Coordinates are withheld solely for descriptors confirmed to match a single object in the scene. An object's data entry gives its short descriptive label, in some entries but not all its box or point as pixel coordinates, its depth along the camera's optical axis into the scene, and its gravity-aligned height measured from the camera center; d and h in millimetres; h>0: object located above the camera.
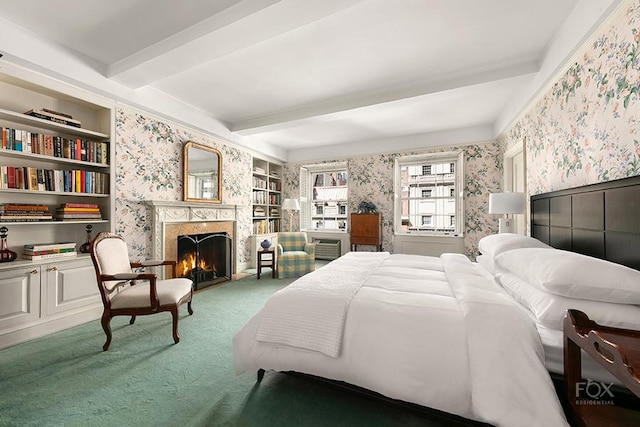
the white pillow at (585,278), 1150 -315
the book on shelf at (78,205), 2540 +96
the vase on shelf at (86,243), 2714 -319
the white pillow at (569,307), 1112 -458
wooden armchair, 2066 -682
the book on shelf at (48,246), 2324 -308
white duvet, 1079 -683
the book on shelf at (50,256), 2297 -403
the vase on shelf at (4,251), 2189 -330
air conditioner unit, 5727 -806
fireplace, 3320 -135
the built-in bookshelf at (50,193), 2203 +206
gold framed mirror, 3775 +666
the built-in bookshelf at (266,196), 5391 +412
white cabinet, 2135 -799
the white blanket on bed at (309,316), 1407 -613
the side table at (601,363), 744 -495
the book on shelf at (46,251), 2303 -356
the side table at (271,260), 4305 -824
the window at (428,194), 5016 +425
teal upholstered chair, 4340 -722
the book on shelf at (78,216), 2531 -20
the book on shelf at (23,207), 2196 +67
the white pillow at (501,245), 2070 -259
